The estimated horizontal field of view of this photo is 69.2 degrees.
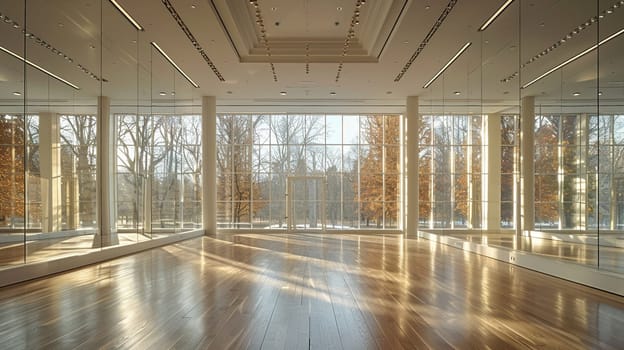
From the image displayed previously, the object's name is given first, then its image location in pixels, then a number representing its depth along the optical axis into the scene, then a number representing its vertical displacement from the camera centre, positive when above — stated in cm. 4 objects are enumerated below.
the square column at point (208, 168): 1739 +34
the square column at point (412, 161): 1720 +60
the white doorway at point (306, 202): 1994 -112
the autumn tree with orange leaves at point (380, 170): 1997 +30
